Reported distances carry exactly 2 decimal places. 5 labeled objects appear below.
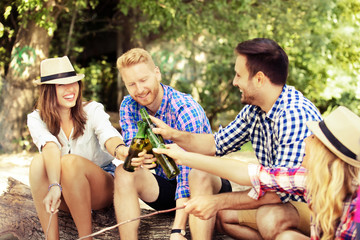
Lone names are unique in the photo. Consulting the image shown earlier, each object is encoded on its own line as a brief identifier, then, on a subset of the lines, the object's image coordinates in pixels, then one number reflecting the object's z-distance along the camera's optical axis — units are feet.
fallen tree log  11.32
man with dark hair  8.86
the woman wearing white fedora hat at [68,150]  10.44
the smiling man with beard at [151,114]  10.03
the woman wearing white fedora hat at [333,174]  7.11
